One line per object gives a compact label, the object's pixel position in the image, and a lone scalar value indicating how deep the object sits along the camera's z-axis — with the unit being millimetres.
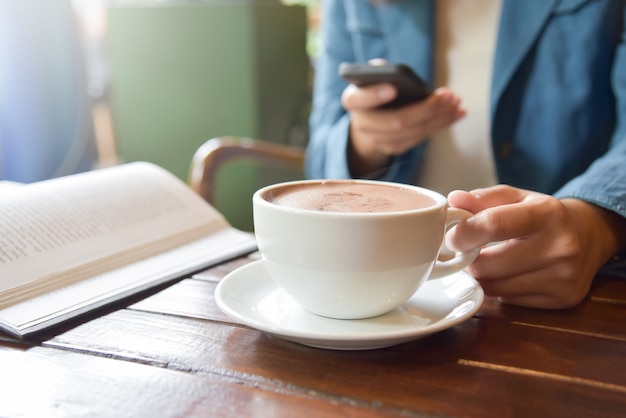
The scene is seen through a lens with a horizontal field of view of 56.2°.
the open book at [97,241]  498
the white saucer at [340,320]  378
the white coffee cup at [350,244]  386
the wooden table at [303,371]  335
